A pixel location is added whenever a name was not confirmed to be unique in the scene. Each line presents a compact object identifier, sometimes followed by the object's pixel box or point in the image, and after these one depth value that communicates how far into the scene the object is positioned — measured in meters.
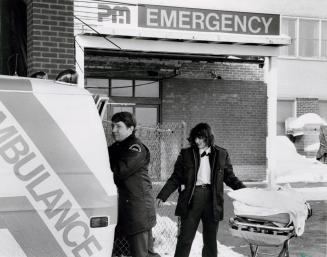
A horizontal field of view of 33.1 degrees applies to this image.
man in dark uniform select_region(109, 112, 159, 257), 4.86
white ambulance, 3.55
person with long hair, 5.78
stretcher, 4.82
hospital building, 12.02
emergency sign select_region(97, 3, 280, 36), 13.20
